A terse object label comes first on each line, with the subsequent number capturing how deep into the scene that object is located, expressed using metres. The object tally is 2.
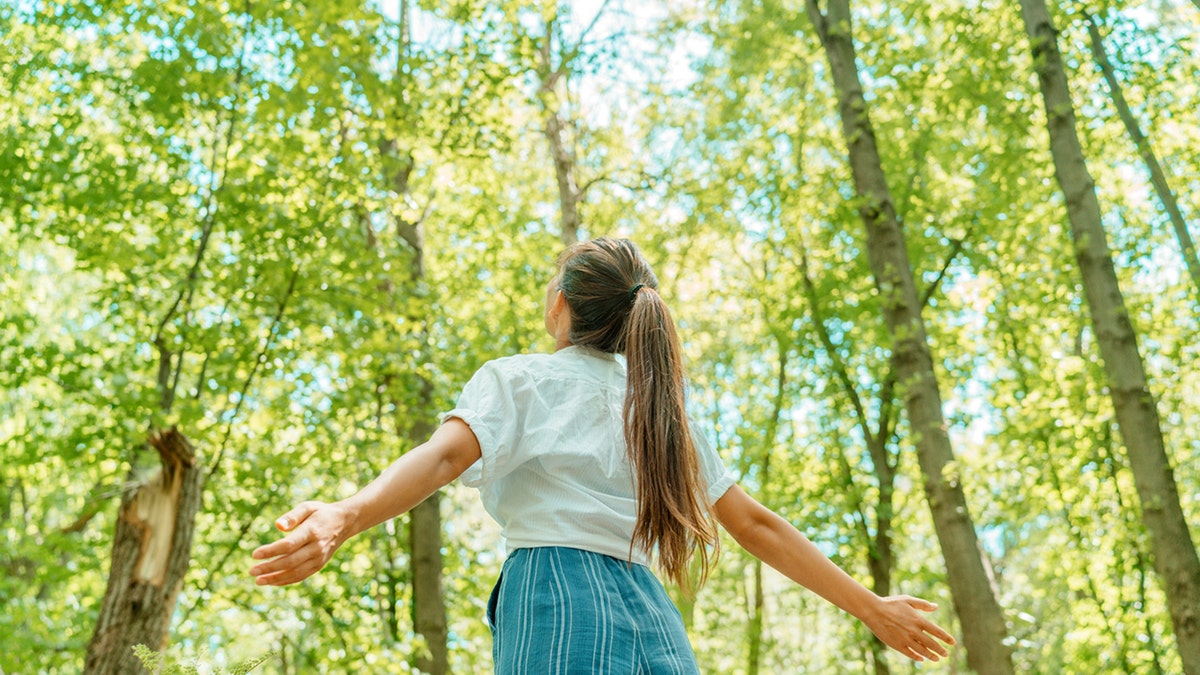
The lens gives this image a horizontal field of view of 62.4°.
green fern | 1.70
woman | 1.90
